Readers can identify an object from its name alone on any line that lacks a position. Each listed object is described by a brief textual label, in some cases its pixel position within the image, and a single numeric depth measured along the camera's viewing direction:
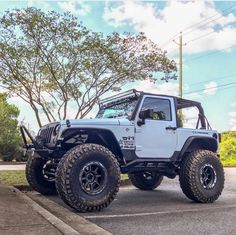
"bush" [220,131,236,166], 17.62
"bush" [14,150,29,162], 14.95
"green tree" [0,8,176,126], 8.70
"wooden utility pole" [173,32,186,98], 17.96
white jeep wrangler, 4.08
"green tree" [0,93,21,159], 14.65
